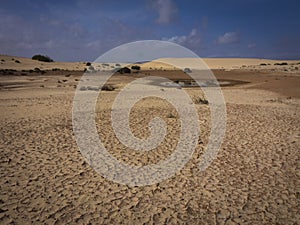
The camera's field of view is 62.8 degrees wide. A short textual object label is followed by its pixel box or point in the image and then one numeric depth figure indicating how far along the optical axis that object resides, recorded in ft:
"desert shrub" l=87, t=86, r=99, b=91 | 57.11
